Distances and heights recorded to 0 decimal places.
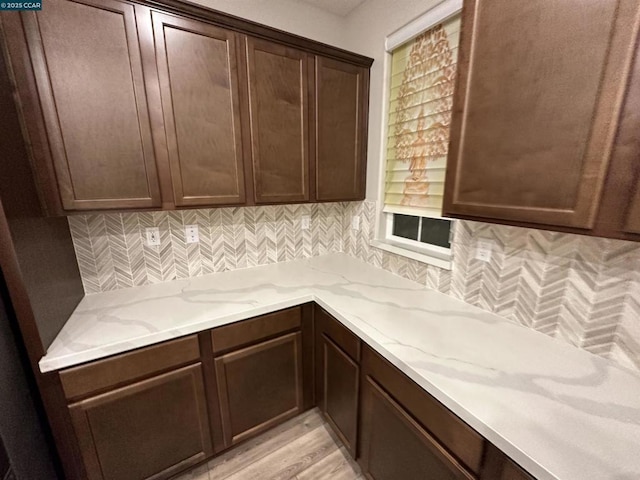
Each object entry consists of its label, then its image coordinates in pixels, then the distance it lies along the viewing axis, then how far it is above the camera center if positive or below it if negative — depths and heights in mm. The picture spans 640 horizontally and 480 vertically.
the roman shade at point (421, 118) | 1340 +364
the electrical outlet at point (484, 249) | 1252 -308
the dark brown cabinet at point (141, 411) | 1075 -988
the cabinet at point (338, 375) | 1306 -1020
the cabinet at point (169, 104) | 1019 +377
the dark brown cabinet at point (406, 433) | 807 -871
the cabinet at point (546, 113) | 640 +197
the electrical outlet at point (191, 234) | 1666 -297
